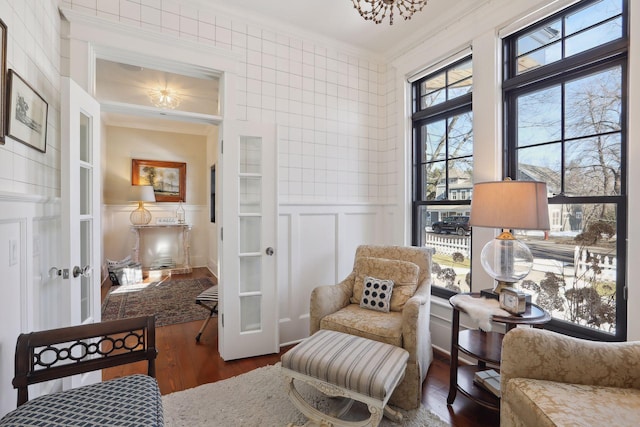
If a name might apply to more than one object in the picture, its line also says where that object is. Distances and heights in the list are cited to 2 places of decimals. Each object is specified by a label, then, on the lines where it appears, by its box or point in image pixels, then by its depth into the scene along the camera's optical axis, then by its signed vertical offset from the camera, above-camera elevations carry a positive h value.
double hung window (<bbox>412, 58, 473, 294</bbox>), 2.73 +0.40
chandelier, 2.53 +1.71
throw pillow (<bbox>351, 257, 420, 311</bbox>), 2.38 -0.52
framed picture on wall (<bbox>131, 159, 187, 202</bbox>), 5.63 +0.62
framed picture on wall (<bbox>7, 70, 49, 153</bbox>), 1.40 +0.48
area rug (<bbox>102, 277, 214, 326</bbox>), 3.53 -1.18
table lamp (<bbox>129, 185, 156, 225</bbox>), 5.32 +0.23
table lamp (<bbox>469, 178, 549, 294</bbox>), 1.73 -0.04
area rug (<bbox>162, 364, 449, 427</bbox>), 1.80 -1.23
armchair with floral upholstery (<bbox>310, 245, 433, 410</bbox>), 1.91 -0.71
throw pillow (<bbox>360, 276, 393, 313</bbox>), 2.35 -0.65
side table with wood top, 1.74 -0.86
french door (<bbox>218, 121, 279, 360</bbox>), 2.59 -0.27
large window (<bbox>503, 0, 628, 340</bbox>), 1.83 +0.38
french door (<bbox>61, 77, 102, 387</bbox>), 1.73 +0.04
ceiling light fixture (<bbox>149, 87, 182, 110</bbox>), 3.79 +1.43
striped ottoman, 1.50 -0.82
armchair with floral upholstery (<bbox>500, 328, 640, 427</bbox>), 1.15 -0.69
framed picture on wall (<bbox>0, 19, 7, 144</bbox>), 1.30 +0.58
